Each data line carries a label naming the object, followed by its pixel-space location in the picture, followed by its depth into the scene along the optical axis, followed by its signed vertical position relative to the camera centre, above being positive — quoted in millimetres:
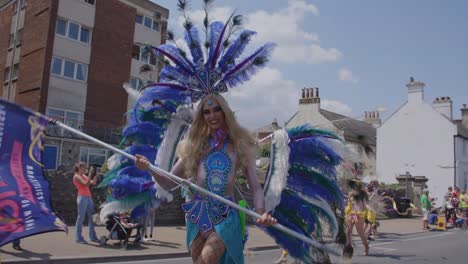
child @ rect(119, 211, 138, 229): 10188 -853
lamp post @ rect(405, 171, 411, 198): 26609 +799
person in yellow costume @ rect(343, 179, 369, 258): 10648 -358
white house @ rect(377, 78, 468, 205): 32688 +4032
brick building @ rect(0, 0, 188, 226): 26422 +7362
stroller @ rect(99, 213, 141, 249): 10109 -1055
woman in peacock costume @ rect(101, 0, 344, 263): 3840 +330
